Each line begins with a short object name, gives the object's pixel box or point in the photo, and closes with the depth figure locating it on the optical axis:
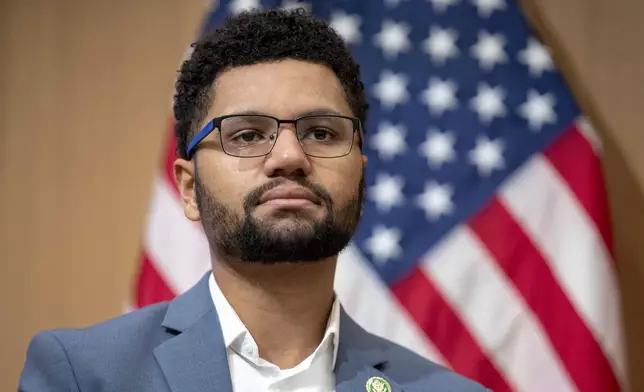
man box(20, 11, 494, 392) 2.67
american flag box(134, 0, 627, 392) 3.07
